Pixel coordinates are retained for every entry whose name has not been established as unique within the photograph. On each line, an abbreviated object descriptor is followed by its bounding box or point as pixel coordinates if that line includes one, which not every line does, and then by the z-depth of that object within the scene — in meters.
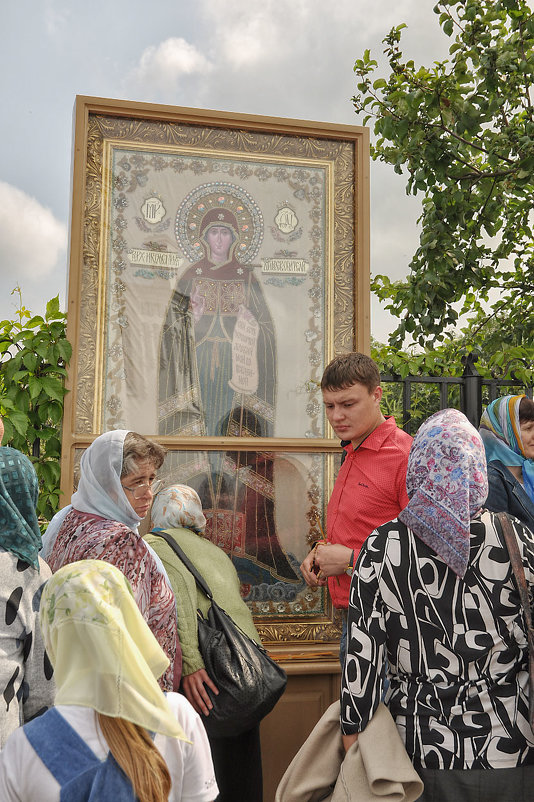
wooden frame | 3.91
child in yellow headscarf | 1.22
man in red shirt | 2.80
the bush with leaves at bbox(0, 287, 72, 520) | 3.75
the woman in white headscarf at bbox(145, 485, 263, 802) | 2.69
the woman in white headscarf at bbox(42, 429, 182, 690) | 2.25
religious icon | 3.94
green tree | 4.34
